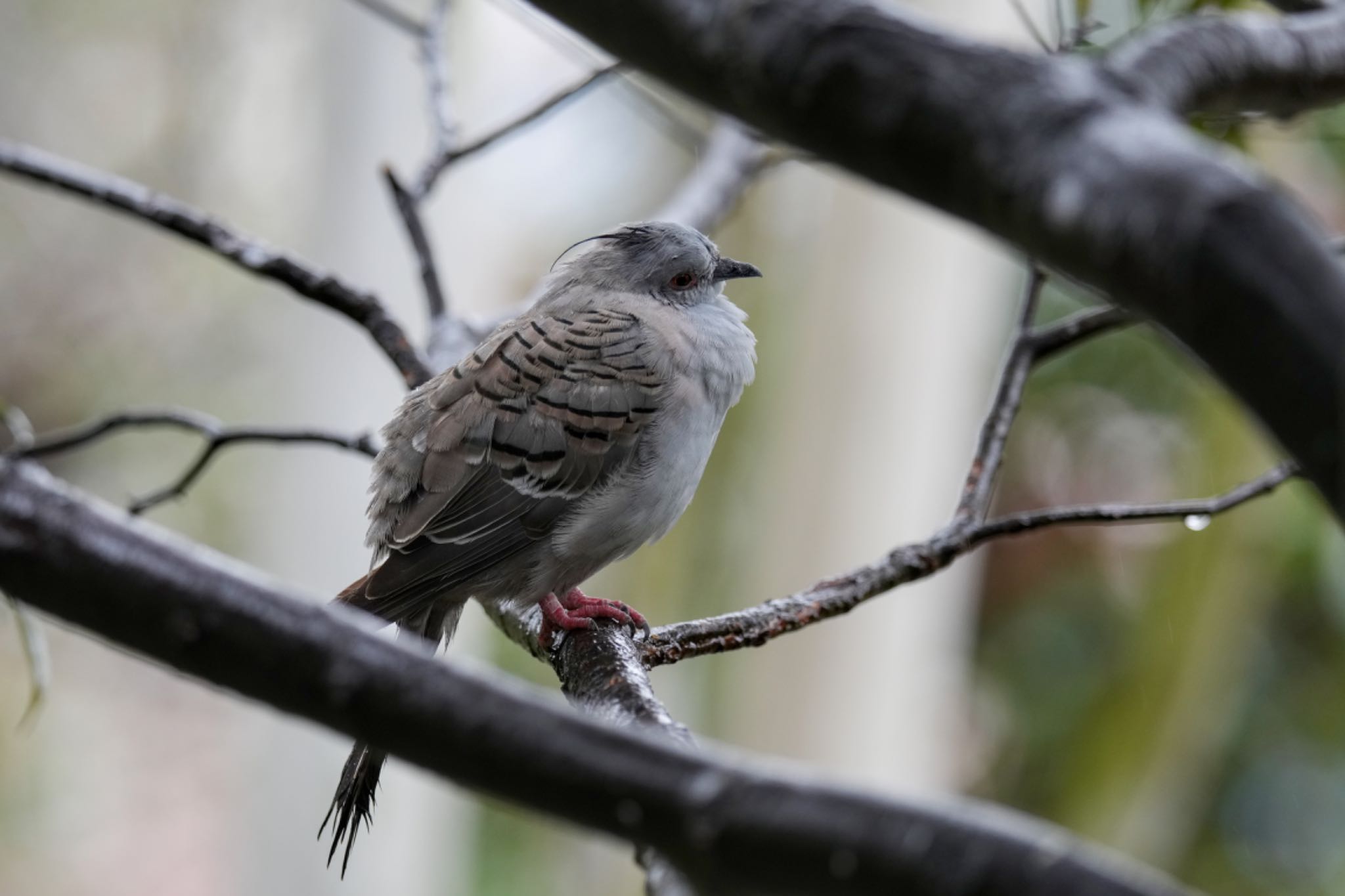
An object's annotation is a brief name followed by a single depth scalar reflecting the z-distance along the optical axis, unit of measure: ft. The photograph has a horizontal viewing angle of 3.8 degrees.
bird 22.98
